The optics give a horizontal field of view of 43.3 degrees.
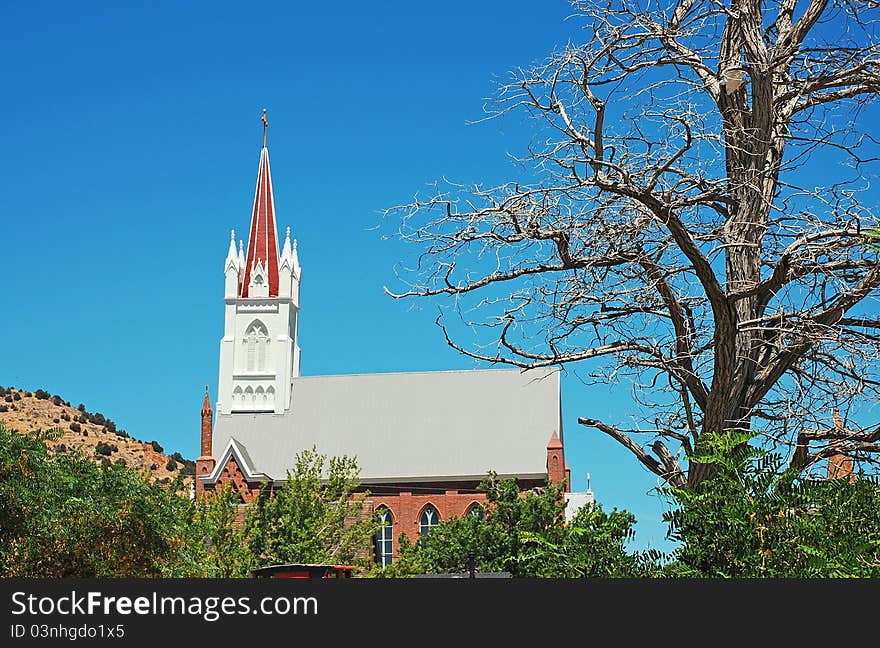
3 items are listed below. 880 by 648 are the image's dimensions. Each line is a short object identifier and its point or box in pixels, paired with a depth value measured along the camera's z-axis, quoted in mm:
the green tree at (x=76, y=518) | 17047
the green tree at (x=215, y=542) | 23422
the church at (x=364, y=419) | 60875
